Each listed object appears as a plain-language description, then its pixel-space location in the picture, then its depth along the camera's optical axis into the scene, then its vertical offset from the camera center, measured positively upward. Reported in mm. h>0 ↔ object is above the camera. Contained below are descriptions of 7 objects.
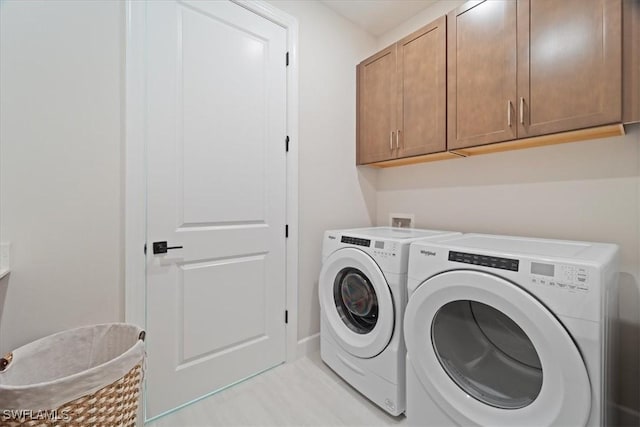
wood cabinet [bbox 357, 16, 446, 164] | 1692 +798
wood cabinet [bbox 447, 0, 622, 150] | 1140 +697
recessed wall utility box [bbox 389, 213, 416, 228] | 2211 -60
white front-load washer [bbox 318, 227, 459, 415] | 1375 -553
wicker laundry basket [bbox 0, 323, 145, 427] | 800 -585
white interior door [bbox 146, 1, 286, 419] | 1398 +89
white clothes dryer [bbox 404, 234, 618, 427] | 822 -442
